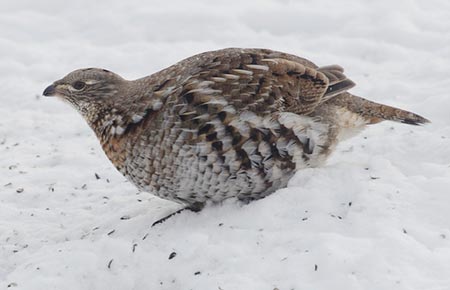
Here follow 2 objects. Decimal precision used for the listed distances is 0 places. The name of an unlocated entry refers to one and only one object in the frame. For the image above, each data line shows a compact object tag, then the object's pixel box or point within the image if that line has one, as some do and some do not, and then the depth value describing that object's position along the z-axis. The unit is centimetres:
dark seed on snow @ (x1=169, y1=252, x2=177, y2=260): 1000
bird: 1066
